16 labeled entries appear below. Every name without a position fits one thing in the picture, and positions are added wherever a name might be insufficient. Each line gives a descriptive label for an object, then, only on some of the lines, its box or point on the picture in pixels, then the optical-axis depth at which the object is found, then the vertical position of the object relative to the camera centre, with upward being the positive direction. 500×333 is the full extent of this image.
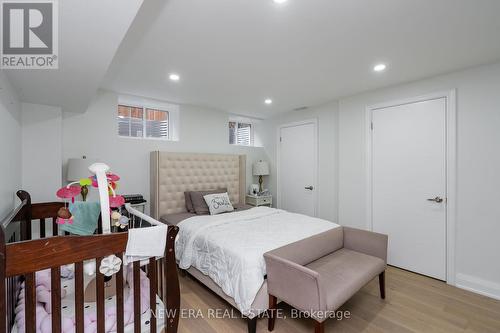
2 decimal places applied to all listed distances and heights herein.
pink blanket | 1.16 -0.79
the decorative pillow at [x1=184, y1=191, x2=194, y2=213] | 3.54 -0.55
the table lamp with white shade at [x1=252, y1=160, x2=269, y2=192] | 4.71 -0.05
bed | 1.93 -0.70
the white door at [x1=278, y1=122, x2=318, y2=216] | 4.14 -0.04
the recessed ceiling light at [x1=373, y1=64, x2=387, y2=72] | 2.45 +1.05
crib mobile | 1.23 -0.20
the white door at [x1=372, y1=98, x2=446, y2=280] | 2.75 -0.22
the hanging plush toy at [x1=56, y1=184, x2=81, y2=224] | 1.32 -0.17
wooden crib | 0.93 -0.49
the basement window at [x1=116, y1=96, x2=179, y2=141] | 3.54 +0.76
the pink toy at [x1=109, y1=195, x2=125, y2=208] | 1.38 -0.21
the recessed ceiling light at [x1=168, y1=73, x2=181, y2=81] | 2.68 +1.04
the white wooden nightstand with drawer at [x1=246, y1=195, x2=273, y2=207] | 4.48 -0.68
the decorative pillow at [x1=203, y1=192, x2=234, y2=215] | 3.37 -0.55
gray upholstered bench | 1.65 -0.92
